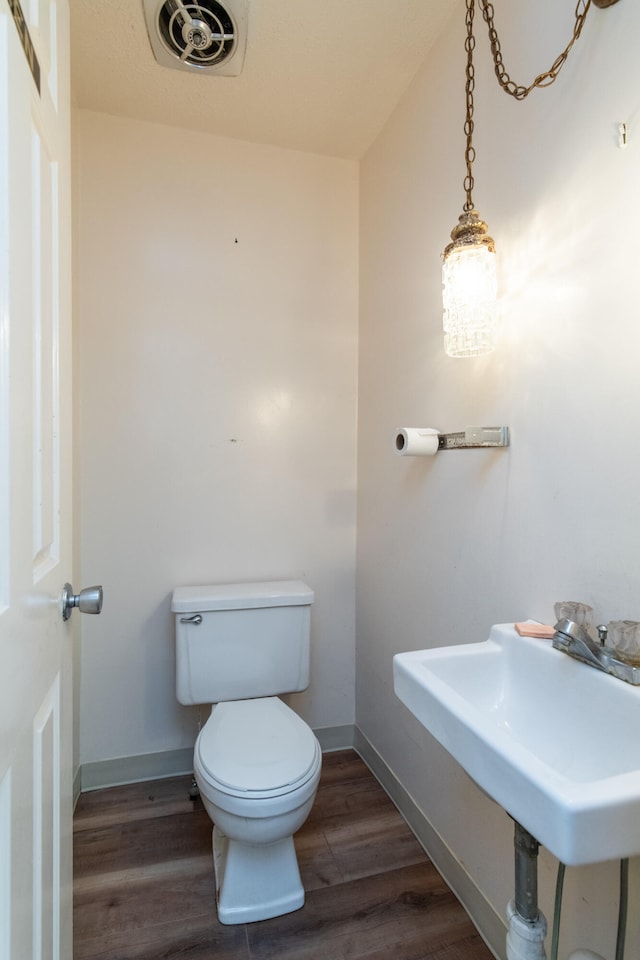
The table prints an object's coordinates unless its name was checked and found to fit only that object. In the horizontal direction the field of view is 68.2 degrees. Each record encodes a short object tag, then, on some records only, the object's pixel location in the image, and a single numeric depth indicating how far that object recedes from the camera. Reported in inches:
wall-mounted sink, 20.5
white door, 21.7
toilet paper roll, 53.3
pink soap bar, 37.1
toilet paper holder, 44.5
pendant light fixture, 41.8
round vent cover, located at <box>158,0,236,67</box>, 50.9
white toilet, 47.3
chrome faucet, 29.9
